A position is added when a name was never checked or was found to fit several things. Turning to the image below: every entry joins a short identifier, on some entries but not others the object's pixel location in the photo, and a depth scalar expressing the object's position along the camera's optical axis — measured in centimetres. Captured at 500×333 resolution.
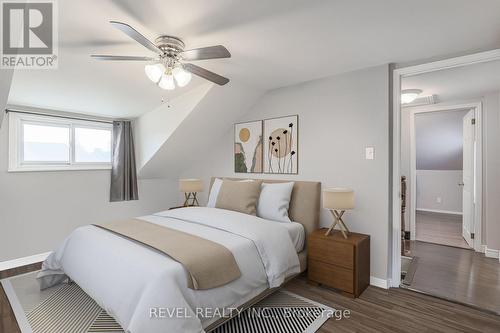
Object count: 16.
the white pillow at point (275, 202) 297
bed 154
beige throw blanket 171
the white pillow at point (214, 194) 348
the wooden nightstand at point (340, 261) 244
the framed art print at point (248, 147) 377
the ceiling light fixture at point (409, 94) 344
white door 374
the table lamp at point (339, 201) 256
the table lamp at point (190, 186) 411
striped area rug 200
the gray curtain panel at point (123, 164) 405
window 327
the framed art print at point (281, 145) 338
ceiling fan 183
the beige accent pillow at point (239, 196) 308
